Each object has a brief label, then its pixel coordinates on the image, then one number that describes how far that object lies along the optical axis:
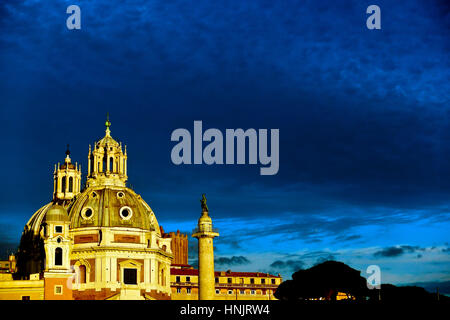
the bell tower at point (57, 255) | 85.41
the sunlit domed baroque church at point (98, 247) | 88.50
